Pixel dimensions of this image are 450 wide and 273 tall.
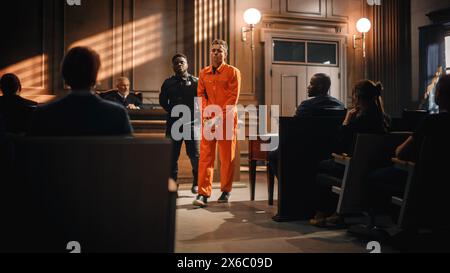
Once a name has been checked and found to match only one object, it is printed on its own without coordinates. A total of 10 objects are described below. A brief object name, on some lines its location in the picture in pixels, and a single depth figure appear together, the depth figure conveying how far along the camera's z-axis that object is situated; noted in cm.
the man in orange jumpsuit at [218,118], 415
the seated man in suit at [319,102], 353
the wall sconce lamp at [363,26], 794
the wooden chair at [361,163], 294
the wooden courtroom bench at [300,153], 347
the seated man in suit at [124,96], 530
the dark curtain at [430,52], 769
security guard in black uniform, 466
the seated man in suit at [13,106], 353
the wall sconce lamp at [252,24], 723
